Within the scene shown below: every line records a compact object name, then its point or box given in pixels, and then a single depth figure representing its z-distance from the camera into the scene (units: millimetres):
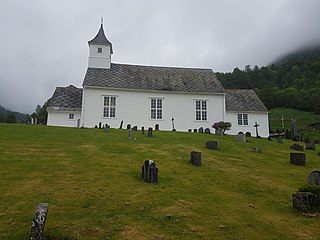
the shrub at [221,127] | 27303
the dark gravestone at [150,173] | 10141
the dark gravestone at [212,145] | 17884
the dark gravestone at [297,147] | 21106
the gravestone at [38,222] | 5581
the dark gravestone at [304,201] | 8118
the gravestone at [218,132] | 27070
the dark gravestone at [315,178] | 10117
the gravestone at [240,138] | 22405
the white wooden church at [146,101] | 32344
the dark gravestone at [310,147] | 22297
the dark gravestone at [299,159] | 15227
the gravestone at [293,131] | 29767
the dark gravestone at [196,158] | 13117
